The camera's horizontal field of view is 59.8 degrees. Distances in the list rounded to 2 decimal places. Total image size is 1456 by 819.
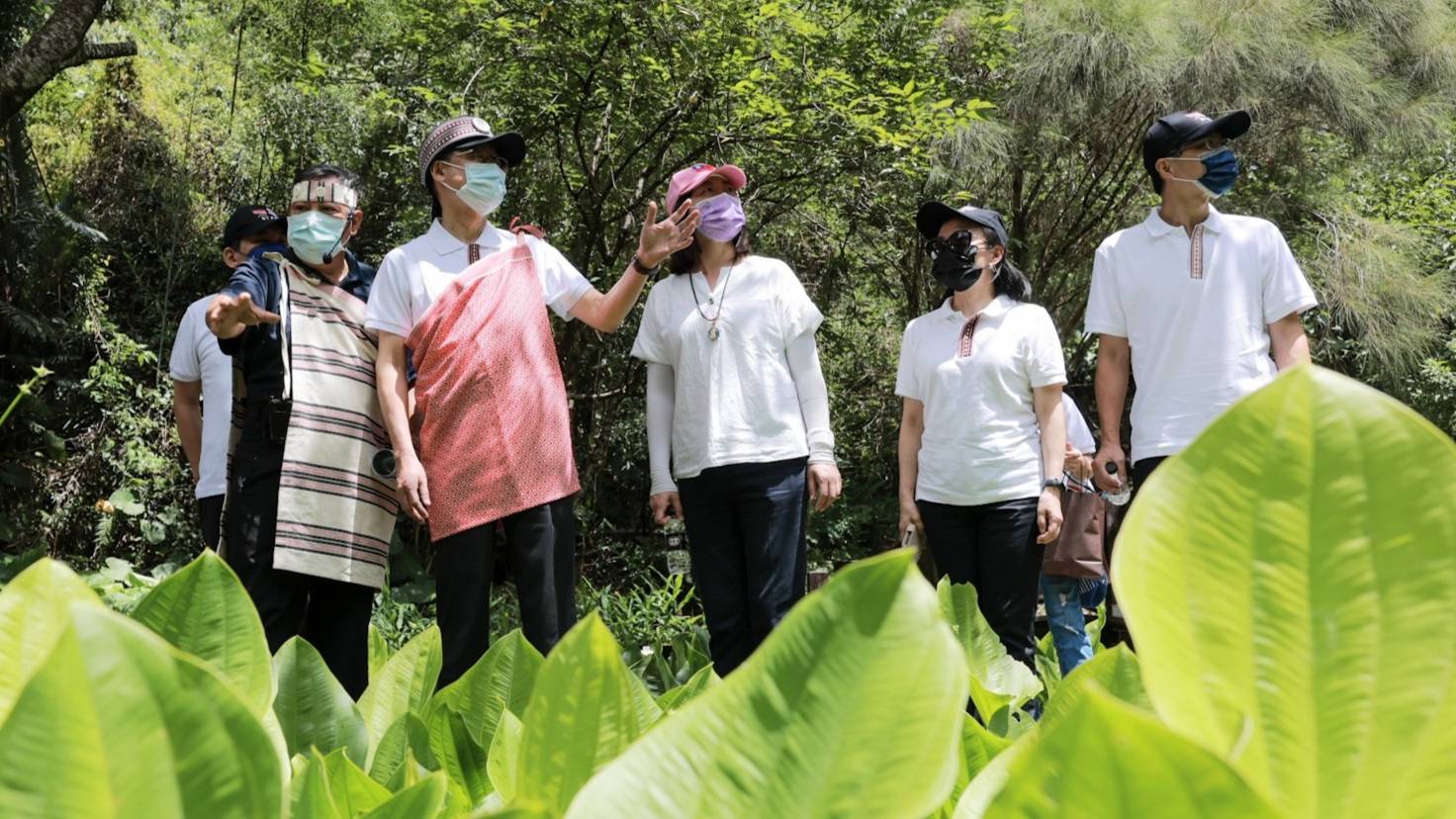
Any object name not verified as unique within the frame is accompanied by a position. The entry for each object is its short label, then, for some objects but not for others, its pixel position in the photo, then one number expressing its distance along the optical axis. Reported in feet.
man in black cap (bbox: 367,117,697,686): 10.01
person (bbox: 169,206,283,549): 13.26
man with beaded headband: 9.92
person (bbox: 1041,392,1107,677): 13.80
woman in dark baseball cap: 11.59
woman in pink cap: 11.39
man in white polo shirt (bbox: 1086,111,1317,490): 10.12
